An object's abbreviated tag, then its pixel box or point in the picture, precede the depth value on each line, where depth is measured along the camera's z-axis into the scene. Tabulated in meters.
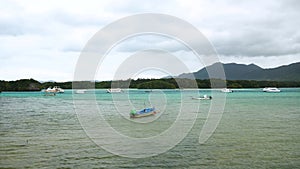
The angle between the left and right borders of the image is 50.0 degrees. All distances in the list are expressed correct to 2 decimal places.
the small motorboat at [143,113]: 34.79
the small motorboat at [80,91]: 146.88
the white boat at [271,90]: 140.66
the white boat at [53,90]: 128.46
